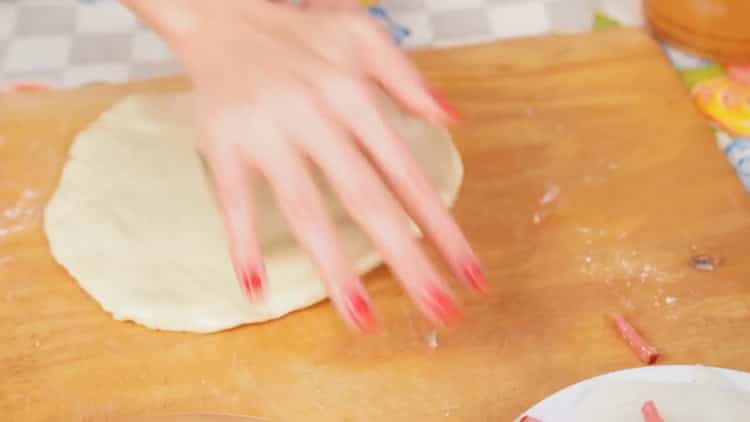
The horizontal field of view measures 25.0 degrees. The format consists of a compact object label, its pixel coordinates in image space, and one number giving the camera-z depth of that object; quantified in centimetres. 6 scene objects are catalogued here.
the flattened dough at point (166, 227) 75
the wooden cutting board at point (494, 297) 73
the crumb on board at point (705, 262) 76
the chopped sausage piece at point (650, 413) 67
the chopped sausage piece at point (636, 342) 73
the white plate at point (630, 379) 68
